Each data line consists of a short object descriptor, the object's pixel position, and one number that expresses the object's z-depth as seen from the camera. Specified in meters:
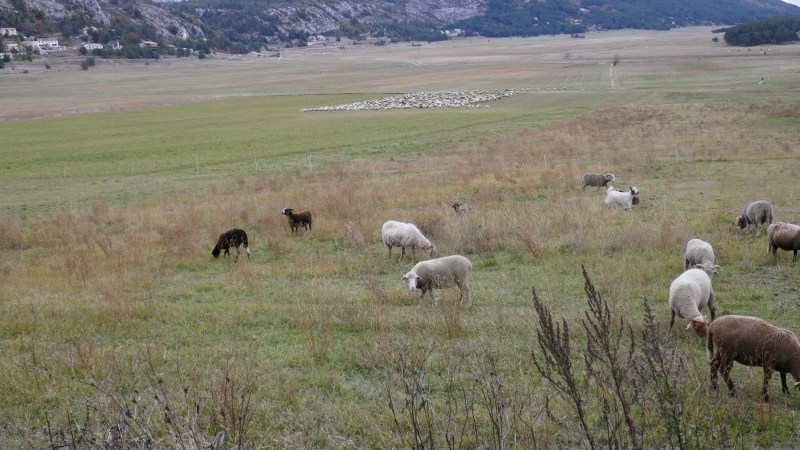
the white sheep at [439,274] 13.58
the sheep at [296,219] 21.42
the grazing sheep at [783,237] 15.02
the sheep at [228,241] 18.56
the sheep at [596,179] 27.48
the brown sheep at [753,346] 8.30
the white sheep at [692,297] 10.36
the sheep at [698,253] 14.07
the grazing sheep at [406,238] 17.30
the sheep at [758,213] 18.16
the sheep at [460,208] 22.20
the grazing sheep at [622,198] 22.97
